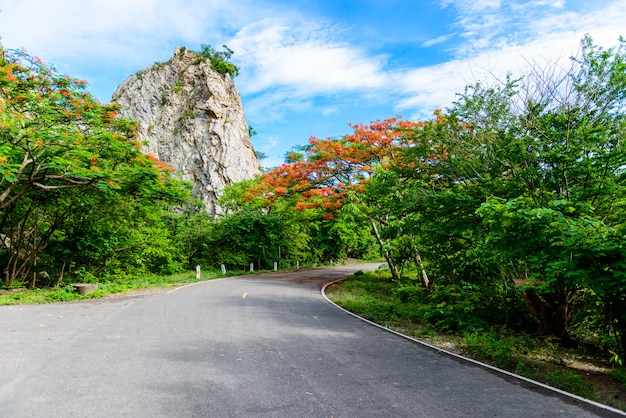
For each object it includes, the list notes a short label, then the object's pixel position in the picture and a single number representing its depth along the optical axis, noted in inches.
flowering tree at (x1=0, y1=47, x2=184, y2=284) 487.8
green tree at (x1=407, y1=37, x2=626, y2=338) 254.4
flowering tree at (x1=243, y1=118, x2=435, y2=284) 728.3
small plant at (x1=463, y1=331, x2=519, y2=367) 278.4
